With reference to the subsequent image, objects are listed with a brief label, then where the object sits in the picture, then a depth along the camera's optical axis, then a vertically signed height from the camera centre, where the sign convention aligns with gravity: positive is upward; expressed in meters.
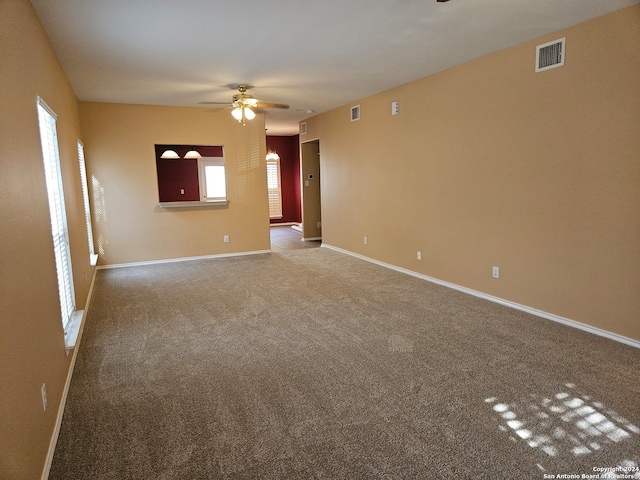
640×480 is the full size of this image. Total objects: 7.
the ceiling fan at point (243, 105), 5.24 +1.07
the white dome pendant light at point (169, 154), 6.84 +0.61
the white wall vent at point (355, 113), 6.64 +1.17
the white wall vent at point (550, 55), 3.55 +1.10
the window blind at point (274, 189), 11.91 -0.07
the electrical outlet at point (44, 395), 2.06 -1.03
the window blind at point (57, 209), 3.08 -0.13
